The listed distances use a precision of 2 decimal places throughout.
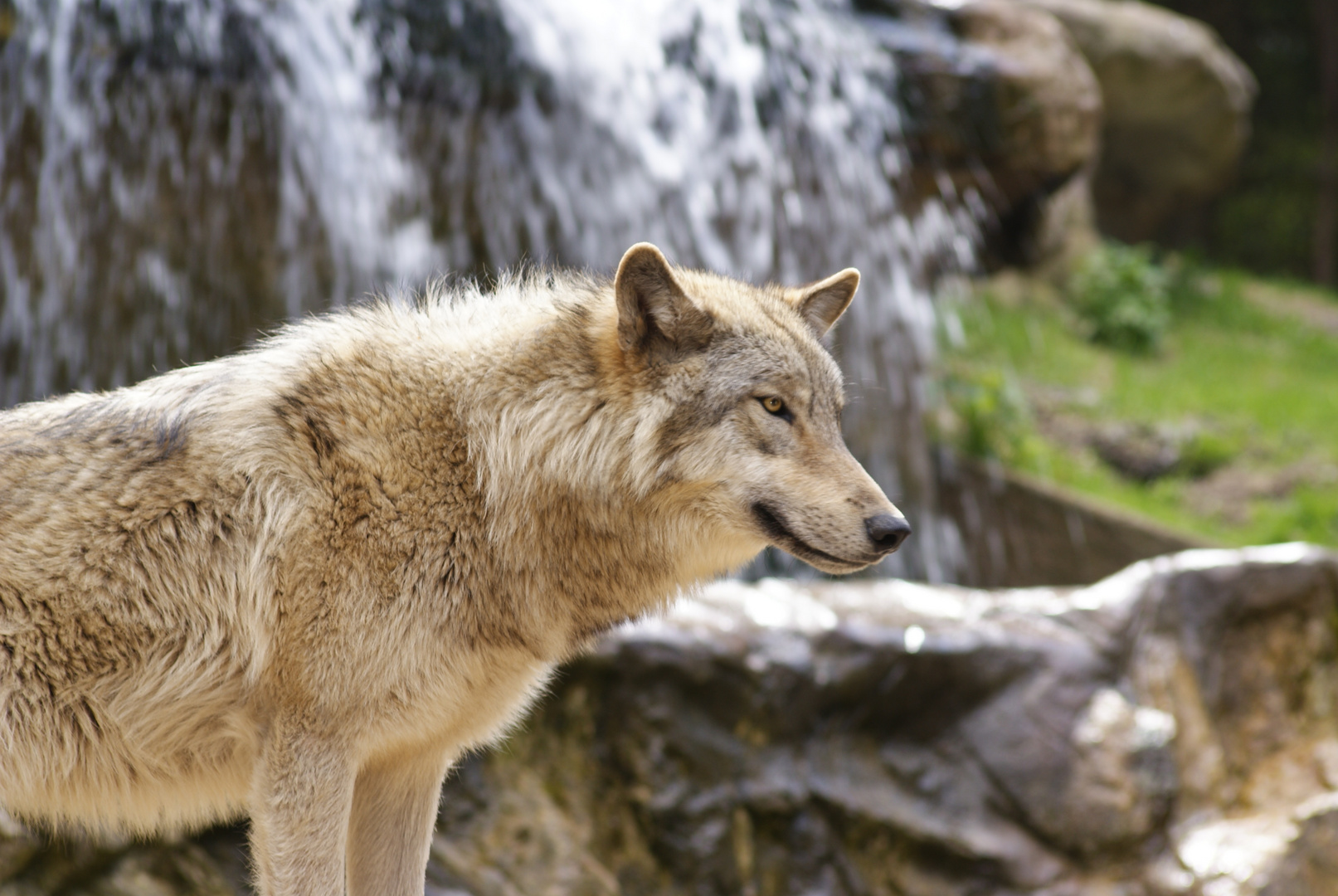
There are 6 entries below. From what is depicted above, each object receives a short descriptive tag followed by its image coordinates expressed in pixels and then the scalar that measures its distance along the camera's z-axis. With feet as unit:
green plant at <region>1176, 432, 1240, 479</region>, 62.18
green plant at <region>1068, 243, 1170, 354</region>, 76.89
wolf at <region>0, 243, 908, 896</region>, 16.70
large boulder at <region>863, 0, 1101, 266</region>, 52.80
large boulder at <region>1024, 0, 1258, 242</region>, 86.69
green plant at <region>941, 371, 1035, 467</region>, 57.52
